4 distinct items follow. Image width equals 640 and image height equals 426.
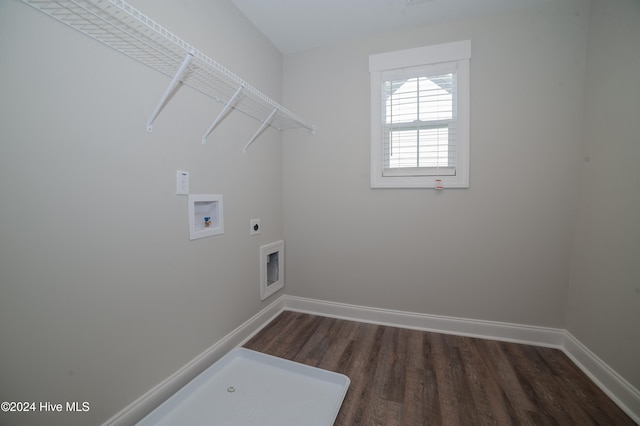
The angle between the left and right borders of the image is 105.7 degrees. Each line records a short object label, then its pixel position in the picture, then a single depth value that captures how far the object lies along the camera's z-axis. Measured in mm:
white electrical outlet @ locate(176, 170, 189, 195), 1367
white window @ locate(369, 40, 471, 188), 1931
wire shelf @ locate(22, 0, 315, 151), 855
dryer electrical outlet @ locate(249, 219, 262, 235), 1999
